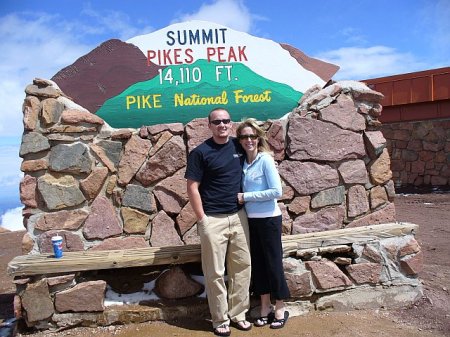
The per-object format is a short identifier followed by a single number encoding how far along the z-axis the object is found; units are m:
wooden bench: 3.17
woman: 2.97
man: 2.94
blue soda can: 3.23
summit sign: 3.69
